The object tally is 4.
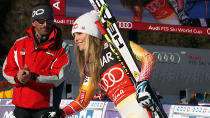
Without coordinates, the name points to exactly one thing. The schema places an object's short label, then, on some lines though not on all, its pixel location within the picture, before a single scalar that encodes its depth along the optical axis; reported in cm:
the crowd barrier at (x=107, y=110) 1521
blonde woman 847
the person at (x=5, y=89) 2194
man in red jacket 991
